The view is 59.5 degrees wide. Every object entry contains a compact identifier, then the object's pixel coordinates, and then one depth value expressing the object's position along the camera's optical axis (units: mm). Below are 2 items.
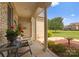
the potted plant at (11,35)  1187
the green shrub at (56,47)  1276
